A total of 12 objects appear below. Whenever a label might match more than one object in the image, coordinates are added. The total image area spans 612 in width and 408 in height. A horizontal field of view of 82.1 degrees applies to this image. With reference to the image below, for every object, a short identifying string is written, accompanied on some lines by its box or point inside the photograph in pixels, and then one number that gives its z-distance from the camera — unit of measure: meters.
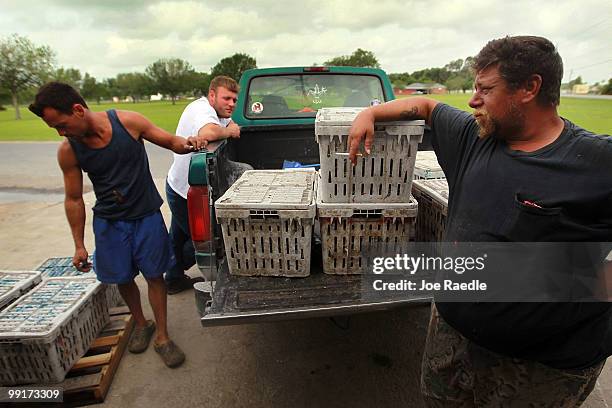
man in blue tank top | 2.19
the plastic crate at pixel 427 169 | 2.62
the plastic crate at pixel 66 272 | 3.20
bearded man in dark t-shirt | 1.20
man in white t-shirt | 2.96
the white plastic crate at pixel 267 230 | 1.87
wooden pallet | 2.35
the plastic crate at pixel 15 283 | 2.71
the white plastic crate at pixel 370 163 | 1.76
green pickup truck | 1.79
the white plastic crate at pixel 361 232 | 1.91
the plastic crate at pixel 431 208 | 2.09
